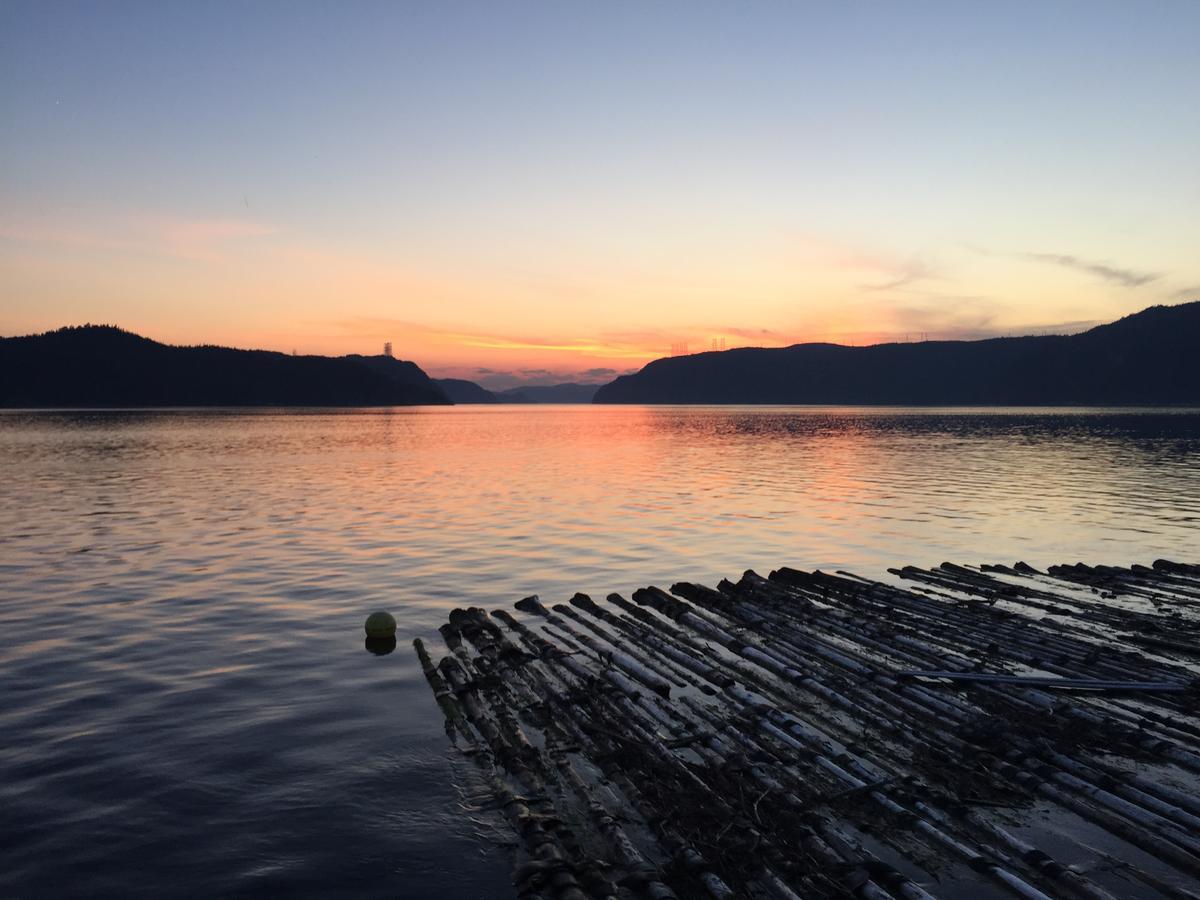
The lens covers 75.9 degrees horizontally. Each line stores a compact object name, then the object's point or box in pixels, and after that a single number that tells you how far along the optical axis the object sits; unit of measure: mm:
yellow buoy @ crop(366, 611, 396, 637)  18594
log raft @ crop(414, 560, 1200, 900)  8117
